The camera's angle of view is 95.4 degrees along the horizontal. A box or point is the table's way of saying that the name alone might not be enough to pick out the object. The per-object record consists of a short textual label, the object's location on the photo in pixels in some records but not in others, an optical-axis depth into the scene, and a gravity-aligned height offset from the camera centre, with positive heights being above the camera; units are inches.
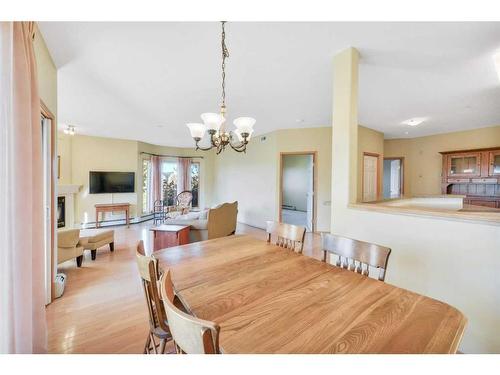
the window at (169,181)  305.0 +3.9
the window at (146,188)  283.3 -5.2
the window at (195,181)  328.5 +3.6
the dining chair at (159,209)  280.8 -31.9
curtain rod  305.0 +37.9
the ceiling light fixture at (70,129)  190.4 +45.8
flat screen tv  243.1 +2.0
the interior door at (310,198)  217.0 -13.3
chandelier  85.0 +22.1
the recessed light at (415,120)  178.4 +50.6
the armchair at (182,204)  274.3 -26.4
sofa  167.5 -28.9
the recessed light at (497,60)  89.5 +50.2
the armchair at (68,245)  120.1 -33.4
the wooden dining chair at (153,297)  45.2 -23.9
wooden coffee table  147.9 -34.5
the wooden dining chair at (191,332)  25.0 -17.1
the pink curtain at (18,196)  44.9 -2.5
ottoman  141.8 -35.5
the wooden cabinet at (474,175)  191.9 +8.3
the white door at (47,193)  90.5 -3.7
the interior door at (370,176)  221.8 +8.5
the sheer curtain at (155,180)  289.4 +5.0
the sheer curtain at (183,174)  312.2 +13.8
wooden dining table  30.6 -21.3
